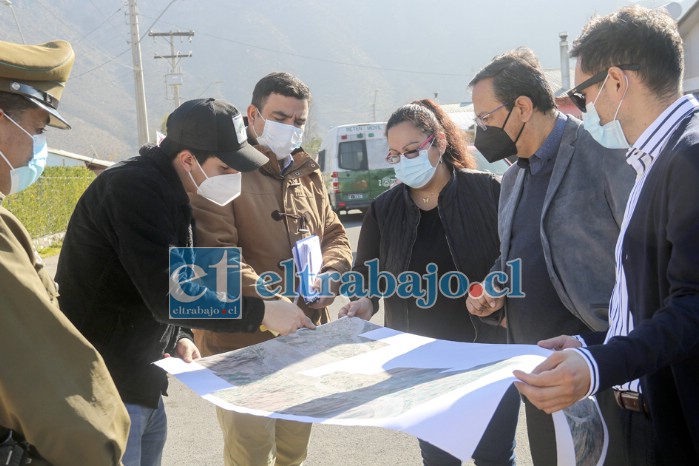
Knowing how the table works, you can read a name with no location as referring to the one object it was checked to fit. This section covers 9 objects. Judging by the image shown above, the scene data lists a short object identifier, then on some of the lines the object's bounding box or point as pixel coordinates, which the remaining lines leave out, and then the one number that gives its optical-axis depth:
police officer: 1.48
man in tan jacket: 3.07
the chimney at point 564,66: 30.82
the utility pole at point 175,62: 44.82
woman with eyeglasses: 3.20
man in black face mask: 2.51
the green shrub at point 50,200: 15.52
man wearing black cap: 2.36
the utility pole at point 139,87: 29.41
